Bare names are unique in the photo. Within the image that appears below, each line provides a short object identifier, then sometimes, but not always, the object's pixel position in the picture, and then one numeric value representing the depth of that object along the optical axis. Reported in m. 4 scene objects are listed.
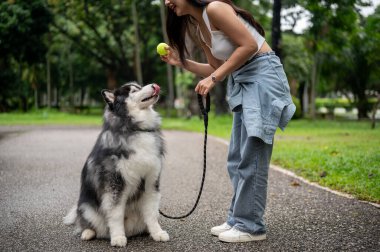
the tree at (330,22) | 19.39
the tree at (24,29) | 24.14
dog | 4.02
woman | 3.71
